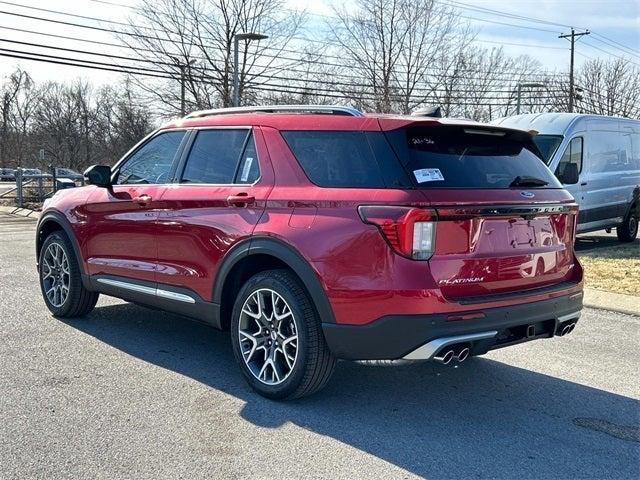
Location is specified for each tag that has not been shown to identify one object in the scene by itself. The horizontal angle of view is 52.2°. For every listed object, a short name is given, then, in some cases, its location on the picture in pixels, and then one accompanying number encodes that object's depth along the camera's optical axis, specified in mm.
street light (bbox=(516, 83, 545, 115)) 32234
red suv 3594
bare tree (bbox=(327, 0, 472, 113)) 29734
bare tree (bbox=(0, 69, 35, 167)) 68500
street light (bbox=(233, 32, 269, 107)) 22498
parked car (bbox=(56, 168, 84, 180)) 21833
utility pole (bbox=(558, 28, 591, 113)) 39888
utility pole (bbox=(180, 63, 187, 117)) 30320
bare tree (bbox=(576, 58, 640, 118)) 46562
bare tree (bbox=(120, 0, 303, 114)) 30422
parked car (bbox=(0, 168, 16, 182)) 61575
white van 10891
